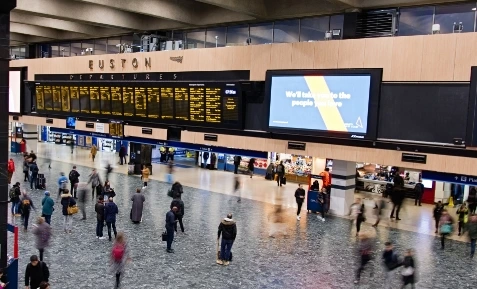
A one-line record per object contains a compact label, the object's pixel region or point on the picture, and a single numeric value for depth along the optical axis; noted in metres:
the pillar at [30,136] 35.01
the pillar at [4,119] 8.18
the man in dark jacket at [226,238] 11.79
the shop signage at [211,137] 16.73
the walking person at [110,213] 13.45
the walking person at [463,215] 16.17
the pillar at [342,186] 18.17
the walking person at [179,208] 14.34
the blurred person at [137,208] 15.36
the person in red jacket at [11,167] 21.23
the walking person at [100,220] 13.53
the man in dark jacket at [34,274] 8.68
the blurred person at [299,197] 17.38
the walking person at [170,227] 12.59
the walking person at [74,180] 19.41
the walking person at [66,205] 14.04
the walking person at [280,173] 26.09
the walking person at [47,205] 13.88
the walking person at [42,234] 10.89
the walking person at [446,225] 13.96
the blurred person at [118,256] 9.73
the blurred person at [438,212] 16.25
